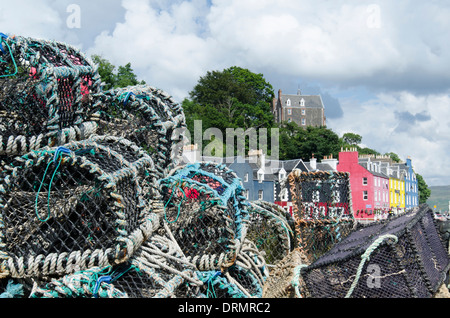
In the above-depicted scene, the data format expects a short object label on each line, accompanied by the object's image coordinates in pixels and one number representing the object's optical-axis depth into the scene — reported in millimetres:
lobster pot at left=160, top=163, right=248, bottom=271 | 2967
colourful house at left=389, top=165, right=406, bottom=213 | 40250
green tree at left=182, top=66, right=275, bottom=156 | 36688
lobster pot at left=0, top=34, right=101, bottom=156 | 2684
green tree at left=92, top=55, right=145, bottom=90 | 20533
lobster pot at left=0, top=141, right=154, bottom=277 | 2309
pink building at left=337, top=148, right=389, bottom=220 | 33419
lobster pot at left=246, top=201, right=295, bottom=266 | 4320
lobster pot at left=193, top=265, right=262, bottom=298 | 2758
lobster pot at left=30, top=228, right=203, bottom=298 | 2082
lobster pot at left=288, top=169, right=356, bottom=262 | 4578
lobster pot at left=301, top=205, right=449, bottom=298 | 2160
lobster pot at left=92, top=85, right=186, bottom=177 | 3393
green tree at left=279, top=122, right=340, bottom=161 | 39812
